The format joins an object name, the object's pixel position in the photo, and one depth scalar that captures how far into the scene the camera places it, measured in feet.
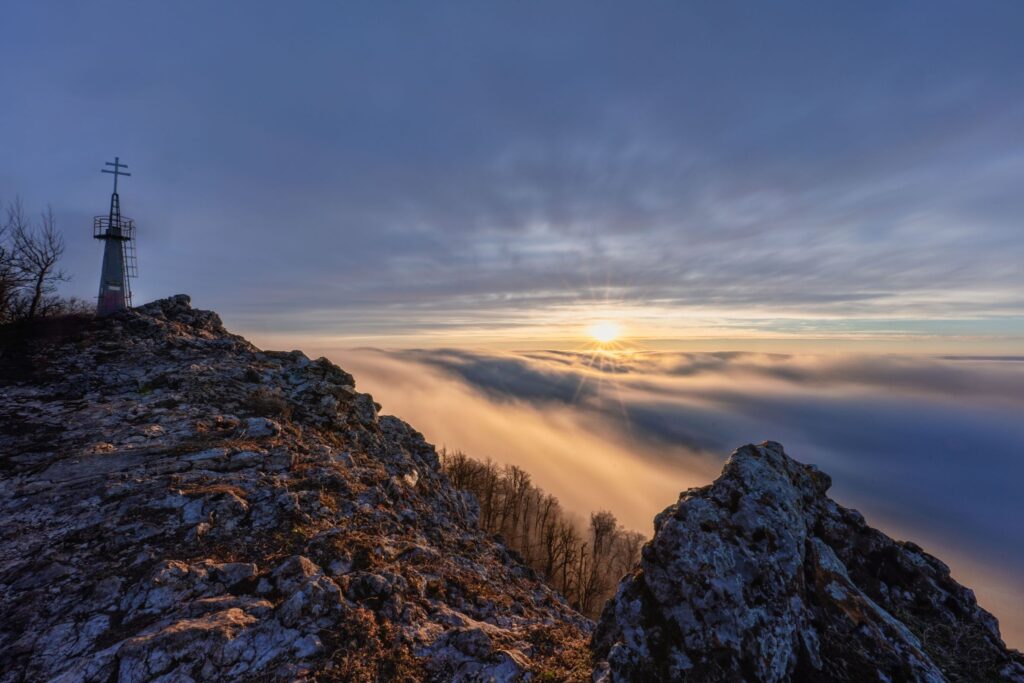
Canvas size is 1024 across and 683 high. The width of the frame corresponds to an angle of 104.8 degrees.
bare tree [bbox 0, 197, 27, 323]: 92.99
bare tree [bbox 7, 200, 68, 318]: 91.71
